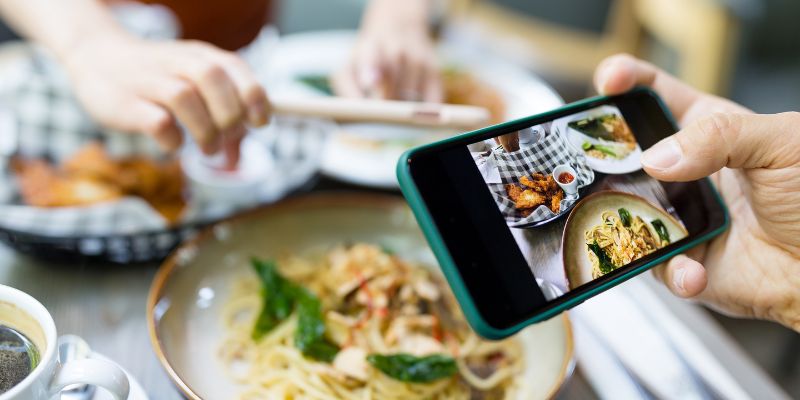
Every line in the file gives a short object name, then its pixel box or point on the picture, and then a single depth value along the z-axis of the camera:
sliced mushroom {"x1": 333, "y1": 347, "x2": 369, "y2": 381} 0.50
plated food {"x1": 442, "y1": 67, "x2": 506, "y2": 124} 0.73
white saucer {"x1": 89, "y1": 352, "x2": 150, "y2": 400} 0.46
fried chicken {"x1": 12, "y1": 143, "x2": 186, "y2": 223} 0.59
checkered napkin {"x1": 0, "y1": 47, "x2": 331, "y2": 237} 0.57
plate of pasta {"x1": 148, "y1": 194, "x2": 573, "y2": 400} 0.50
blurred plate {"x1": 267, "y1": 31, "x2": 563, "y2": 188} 0.66
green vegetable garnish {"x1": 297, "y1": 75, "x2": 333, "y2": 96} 0.74
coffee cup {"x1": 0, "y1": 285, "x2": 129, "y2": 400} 0.40
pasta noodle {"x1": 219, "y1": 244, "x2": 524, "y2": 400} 0.50
